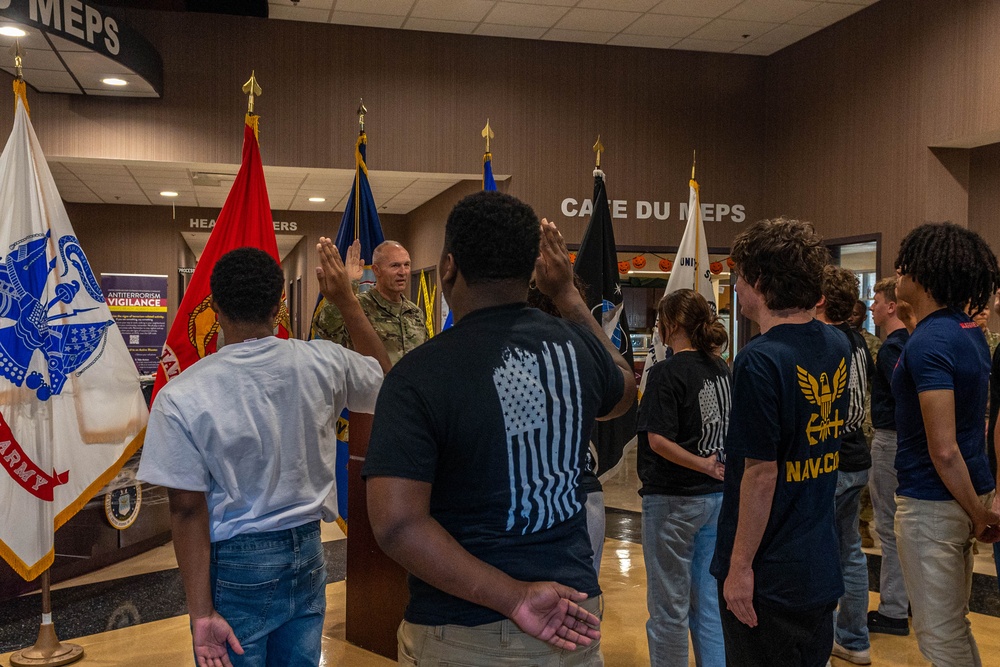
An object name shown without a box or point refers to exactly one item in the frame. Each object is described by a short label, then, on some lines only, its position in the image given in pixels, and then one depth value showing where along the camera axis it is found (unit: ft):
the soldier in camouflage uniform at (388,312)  13.32
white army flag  11.02
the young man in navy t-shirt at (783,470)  6.20
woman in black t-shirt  9.10
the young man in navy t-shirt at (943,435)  7.47
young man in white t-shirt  5.74
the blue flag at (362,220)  15.49
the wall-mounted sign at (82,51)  15.62
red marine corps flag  11.83
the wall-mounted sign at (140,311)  30.53
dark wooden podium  11.13
